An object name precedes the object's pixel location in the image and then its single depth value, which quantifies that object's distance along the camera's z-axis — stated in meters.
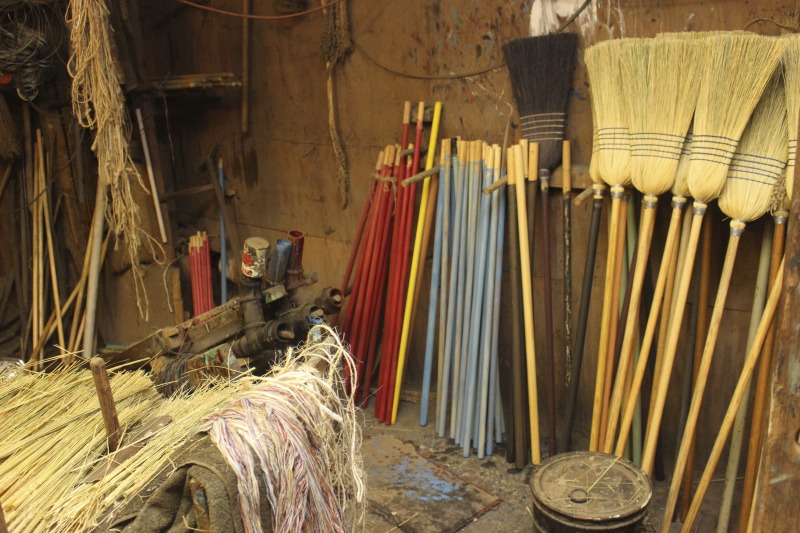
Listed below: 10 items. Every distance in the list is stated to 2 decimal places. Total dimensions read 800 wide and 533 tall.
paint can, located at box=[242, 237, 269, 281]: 4.02
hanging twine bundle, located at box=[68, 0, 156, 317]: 4.13
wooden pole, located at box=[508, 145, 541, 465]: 3.73
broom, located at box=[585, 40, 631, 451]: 3.21
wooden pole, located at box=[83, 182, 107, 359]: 5.06
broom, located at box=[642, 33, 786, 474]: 2.84
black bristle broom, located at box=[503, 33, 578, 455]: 3.55
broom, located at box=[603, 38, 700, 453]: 3.05
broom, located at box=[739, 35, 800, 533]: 2.79
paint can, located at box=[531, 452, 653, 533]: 2.73
